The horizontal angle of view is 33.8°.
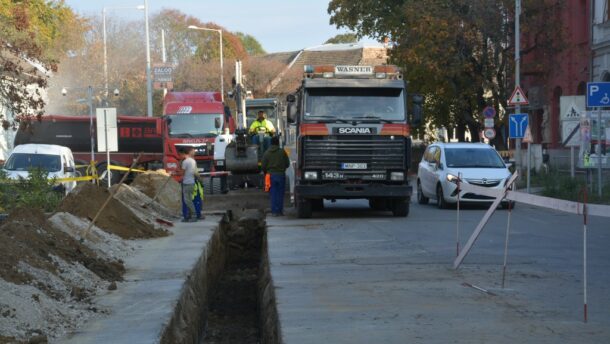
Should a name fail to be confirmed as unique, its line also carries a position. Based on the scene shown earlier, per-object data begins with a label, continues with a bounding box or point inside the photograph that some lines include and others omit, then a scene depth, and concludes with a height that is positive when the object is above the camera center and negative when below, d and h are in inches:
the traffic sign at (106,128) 1017.5 -2.6
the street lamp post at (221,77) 2835.4 +132.4
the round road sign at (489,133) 1595.6 -22.7
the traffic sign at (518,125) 1246.9 -8.6
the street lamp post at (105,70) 2401.9 +135.2
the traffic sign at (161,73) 2107.5 +108.1
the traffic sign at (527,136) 1264.8 -22.9
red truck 1359.5 -8.0
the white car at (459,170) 974.4 -50.7
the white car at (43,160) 1189.7 -40.1
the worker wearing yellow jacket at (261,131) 1086.4 -9.0
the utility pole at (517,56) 1505.4 +100.3
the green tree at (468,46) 1803.6 +132.6
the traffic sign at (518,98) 1248.8 +25.1
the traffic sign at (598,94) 962.7 +21.7
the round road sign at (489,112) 1565.0 +10.4
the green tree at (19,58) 804.6 +59.6
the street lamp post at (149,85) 2180.1 +86.6
